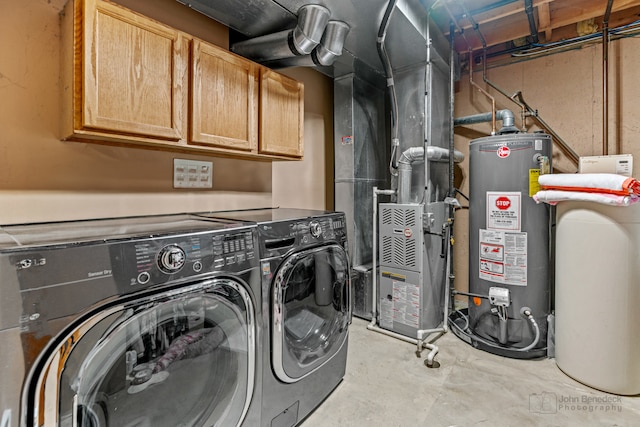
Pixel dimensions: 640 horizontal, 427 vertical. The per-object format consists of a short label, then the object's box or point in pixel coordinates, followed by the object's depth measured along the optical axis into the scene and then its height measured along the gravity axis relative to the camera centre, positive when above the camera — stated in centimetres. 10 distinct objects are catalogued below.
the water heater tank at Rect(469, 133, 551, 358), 224 -24
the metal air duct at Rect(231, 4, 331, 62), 183 +111
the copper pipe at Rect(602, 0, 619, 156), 246 +102
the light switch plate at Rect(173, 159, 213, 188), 192 +26
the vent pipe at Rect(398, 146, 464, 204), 257 +42
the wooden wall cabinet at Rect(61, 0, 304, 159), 127 +62
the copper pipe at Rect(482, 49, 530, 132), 279 +114
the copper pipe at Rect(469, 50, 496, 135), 279 +115
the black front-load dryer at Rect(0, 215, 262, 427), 78 -34
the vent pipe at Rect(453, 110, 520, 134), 249 +87
